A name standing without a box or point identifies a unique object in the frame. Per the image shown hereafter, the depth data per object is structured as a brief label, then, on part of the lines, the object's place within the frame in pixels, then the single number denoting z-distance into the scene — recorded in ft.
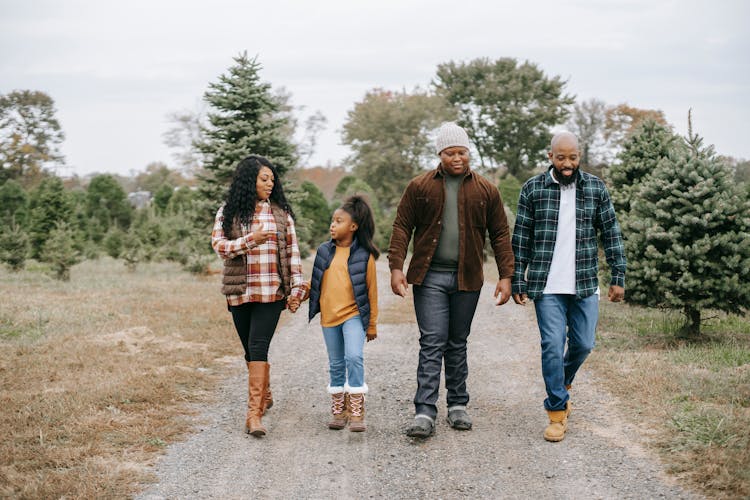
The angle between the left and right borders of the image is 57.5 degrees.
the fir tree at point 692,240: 23.89
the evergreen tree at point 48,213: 61.05
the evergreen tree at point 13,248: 49.65
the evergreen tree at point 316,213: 89.20
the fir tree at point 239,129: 49.14
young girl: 17.17
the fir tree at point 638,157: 36.60
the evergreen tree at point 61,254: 48.19
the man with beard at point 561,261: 16.31
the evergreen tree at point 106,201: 89.04
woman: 16.93
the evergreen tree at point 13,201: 77.10
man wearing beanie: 16.62
